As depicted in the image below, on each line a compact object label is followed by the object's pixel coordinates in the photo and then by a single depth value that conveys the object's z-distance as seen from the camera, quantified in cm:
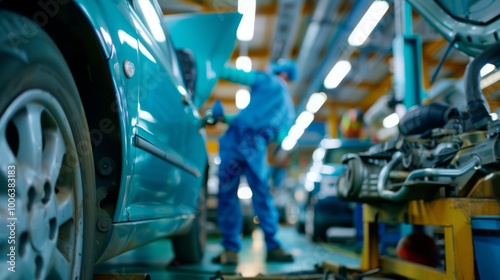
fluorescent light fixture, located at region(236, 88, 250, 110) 826
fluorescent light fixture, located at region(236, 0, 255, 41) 439
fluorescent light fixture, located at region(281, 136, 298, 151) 1435
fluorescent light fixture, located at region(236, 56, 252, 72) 673
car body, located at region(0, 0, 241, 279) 79
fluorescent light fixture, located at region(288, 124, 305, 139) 1274
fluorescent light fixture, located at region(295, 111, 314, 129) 1153
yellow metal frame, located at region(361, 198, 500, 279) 140
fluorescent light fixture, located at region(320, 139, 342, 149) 527
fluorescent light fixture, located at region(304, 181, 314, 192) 528
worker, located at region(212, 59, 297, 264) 324
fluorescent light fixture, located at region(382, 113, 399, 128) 687
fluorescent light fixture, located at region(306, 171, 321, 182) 518
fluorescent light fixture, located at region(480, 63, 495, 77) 173
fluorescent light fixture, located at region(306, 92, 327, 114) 977
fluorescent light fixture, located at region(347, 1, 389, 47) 486
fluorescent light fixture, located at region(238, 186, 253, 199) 338
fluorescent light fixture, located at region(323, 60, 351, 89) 727
